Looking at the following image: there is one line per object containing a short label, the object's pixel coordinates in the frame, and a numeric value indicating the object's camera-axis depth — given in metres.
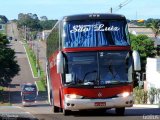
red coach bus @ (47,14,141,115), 22.91
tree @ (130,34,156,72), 96.64
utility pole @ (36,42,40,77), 135.44
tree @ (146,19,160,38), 136.12
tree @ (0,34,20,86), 95.46
